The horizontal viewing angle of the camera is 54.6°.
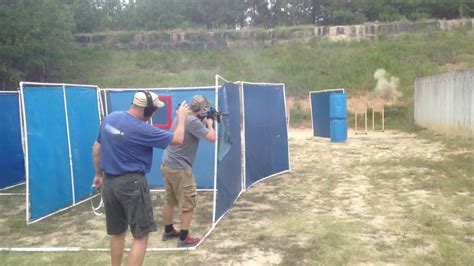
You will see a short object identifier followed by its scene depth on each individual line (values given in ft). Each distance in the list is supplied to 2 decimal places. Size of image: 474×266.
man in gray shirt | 16.74
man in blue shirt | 12.38
